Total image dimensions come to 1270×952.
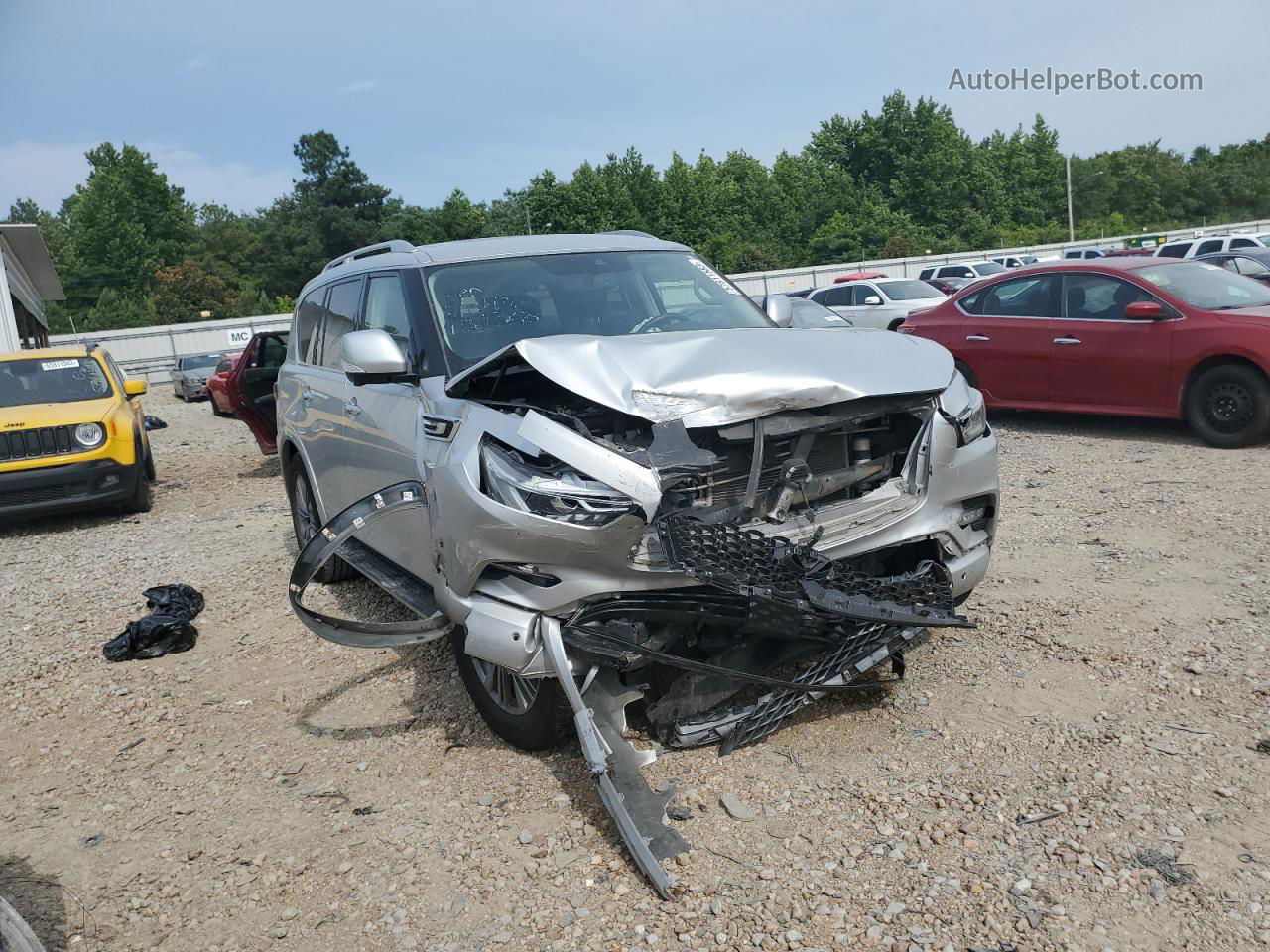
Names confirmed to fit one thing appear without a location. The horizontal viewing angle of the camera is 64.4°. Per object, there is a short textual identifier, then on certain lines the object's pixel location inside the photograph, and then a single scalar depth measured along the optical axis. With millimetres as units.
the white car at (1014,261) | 37750
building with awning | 23469
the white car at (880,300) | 19562
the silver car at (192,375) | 27625
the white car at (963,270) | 32556
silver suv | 3277
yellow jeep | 9281
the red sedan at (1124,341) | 8242
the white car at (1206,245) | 22734
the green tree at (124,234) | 76250
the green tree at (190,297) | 64438
